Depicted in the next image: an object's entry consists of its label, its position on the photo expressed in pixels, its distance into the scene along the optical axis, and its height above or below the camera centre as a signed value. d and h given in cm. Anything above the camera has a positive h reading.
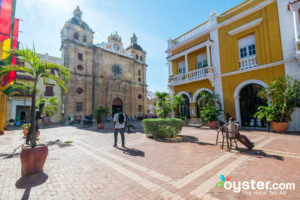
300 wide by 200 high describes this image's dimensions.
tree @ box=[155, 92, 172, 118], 844 +38
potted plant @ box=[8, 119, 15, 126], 1756 -103
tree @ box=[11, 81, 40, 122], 817 +155
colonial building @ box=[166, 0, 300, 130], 906 +457
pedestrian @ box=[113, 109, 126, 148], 603 -49
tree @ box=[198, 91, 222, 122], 1096 +39
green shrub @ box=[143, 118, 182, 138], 730 -86
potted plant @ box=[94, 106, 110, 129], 1362 -9
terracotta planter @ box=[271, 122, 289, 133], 798 -105
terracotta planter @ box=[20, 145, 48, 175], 339 -117
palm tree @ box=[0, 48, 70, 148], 368 +141
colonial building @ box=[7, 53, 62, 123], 1878 +246
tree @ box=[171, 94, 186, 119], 884 +82
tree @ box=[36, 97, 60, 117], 933 +80
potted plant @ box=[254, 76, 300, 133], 774 +42
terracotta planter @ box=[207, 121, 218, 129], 1095 -110
